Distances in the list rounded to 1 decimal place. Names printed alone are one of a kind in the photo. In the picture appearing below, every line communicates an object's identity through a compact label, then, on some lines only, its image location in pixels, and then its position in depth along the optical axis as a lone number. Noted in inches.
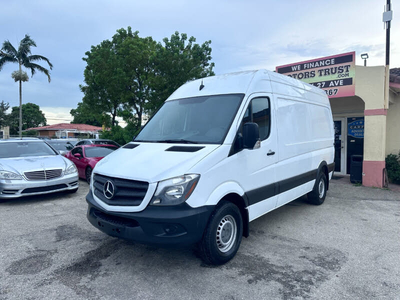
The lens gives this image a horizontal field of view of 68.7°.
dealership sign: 347.6
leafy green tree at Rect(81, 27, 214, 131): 490.9
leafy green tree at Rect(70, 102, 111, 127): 650.2
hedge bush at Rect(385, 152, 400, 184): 354.4
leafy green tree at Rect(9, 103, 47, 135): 2262.6
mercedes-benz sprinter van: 123.2
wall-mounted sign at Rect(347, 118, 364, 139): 398.3
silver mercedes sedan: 257.8
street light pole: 368.2
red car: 372.0
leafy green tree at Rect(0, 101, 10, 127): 1585.9
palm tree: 970.1
